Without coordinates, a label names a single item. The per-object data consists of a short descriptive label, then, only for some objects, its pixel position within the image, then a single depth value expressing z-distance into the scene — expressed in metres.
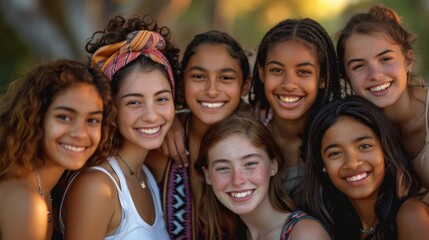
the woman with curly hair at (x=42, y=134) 3.32
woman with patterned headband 3.70
